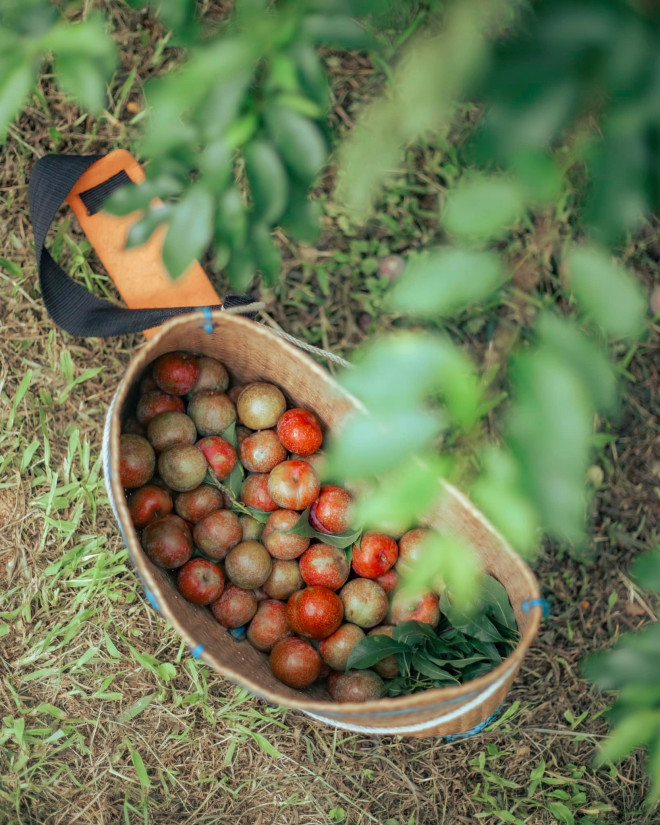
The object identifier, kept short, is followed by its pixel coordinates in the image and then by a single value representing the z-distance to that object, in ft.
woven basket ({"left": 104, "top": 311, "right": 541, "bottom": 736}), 4.95
